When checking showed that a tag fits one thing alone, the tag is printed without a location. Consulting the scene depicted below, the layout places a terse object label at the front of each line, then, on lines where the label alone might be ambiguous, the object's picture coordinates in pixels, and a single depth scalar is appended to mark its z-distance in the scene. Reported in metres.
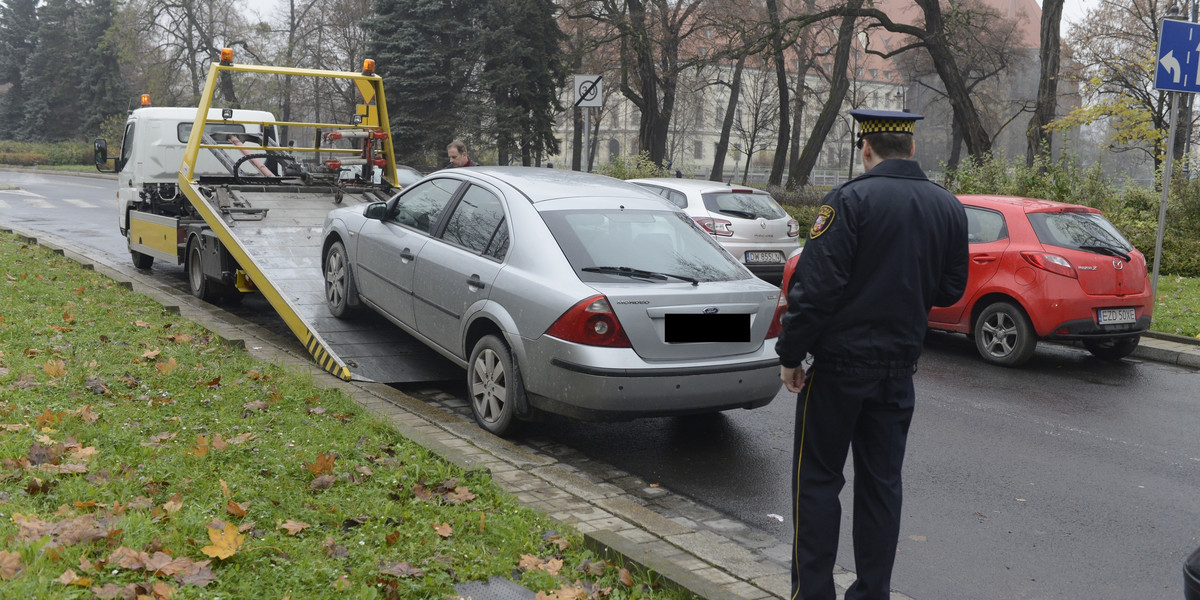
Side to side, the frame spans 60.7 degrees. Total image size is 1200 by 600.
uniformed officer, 3.56
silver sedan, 5.83
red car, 9.38
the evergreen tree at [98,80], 64.25
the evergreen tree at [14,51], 70.25
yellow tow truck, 8.34
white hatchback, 13.67
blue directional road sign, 11.13
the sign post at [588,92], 14.86
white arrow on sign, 11.14
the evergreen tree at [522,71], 35.72
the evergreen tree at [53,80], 66.88
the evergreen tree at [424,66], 36.44
